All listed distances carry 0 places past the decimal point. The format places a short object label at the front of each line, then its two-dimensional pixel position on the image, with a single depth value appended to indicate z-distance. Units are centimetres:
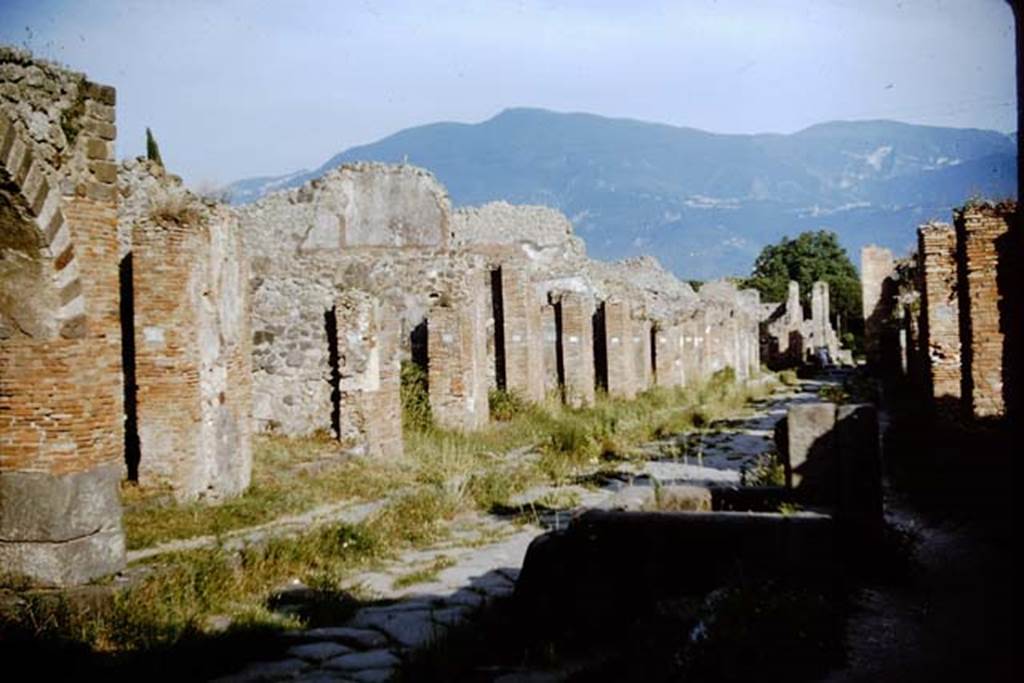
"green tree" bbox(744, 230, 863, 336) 8606
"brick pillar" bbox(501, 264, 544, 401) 1844
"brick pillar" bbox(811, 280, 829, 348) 5697
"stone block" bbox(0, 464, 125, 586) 627
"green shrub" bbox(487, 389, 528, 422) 1714
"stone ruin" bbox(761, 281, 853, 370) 4919
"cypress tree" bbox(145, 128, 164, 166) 2239
